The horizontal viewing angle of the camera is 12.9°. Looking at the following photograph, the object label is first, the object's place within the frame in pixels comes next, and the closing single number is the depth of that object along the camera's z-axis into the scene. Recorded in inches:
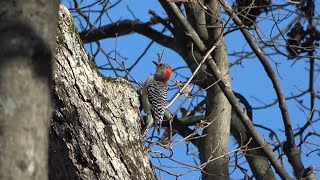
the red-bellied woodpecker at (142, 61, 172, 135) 497.0
